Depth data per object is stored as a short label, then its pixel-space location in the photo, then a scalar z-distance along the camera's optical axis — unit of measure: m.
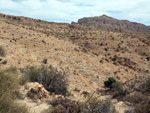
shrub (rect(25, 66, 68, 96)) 6.43
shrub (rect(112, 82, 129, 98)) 7.19
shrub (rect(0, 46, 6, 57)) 9.76
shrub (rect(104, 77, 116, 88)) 9.55
